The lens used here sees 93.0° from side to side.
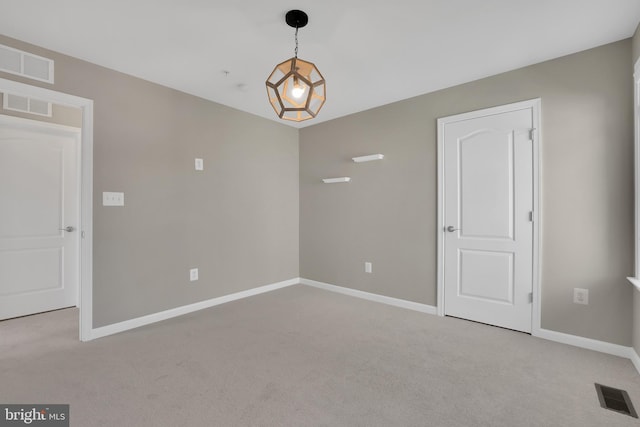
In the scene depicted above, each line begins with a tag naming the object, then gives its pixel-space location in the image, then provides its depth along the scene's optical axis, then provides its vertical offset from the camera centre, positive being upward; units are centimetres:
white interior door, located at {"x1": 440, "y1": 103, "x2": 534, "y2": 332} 284 -3
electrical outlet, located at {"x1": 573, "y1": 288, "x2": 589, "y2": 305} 253 -68
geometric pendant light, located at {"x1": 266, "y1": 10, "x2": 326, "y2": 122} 185 +82
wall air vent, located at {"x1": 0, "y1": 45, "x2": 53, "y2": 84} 232 +119
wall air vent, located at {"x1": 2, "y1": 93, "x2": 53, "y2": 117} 314 +117
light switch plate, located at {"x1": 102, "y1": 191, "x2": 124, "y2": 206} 283 +15
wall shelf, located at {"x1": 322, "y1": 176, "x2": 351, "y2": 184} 411 +48
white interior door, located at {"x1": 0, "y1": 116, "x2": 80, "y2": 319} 323 -3
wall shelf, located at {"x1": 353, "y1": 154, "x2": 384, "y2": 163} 376 +71
